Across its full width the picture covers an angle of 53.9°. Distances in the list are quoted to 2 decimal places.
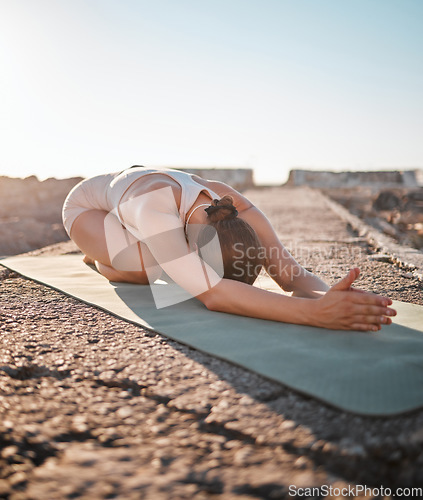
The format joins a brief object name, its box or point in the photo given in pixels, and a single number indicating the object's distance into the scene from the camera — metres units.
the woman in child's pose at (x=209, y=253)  1.26
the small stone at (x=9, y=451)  0.71
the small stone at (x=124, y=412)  0.83
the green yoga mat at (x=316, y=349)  0.86
